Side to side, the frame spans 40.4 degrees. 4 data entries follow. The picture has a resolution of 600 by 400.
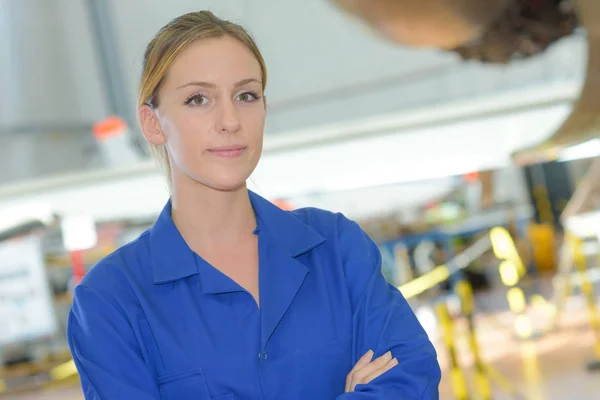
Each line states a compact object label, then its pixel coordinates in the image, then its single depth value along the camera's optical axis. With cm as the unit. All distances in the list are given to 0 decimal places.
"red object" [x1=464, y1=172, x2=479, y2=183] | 795
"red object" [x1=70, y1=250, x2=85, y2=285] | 670
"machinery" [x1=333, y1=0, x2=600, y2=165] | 202
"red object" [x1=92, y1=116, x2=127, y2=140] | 631
